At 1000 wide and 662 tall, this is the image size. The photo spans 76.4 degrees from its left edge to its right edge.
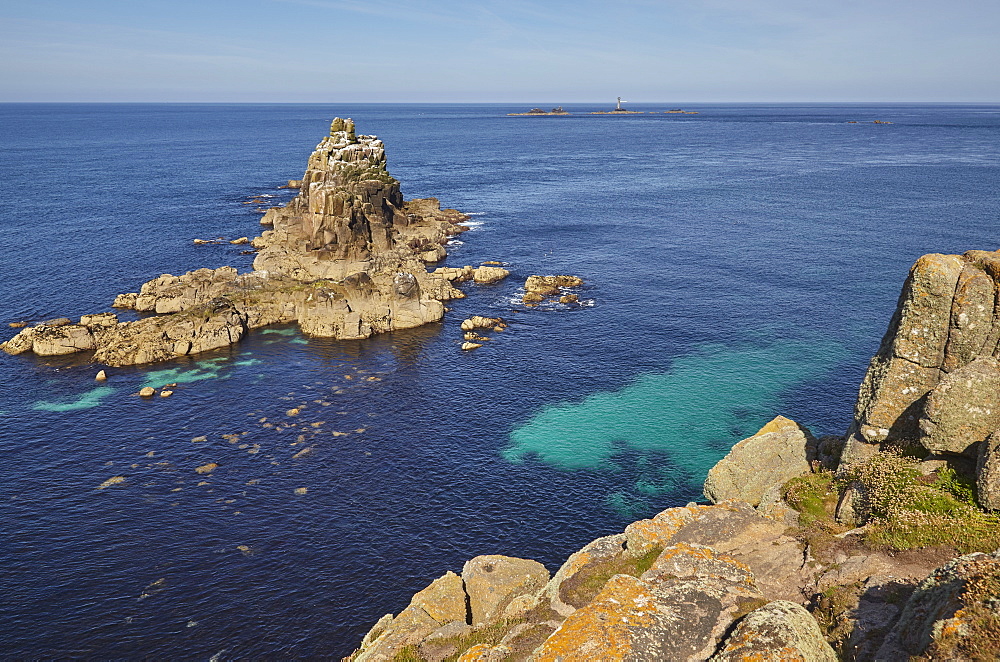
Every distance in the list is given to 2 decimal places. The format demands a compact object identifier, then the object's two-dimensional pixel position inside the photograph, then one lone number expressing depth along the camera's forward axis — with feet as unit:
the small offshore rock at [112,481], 179.42
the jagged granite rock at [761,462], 111.96
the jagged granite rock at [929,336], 89.04
